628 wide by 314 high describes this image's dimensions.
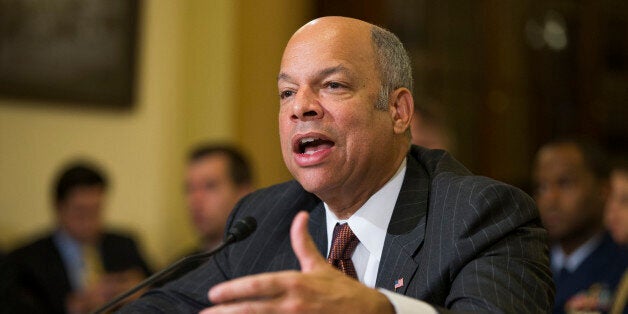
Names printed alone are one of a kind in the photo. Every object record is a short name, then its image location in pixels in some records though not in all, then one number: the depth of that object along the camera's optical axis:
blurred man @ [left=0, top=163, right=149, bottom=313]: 4.00
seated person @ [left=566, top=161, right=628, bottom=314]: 4.38
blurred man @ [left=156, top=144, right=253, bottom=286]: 4.32
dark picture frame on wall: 4.66
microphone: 1.88
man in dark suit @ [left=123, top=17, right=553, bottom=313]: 1.76
